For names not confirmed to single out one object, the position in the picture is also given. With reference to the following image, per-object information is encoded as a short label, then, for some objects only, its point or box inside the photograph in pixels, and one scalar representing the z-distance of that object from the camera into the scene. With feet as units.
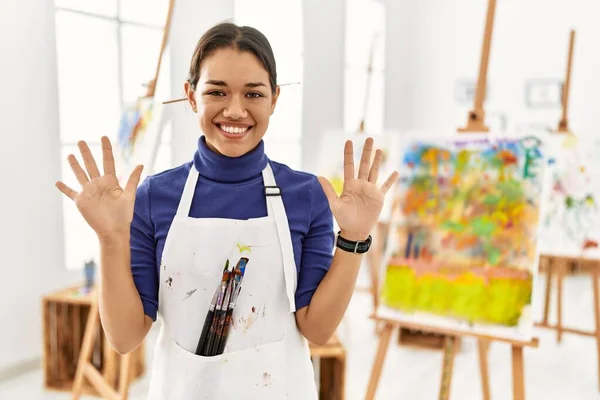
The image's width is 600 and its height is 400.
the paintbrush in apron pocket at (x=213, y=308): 3.46
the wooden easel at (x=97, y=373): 6.74
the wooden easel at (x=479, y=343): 5.80
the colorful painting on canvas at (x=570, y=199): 10.38
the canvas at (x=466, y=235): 6.25
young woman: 3.33
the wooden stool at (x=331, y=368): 6.80
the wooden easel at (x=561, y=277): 9.71
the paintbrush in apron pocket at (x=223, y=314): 3.47
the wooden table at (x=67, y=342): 8.60
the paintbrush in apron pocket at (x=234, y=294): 3.48
